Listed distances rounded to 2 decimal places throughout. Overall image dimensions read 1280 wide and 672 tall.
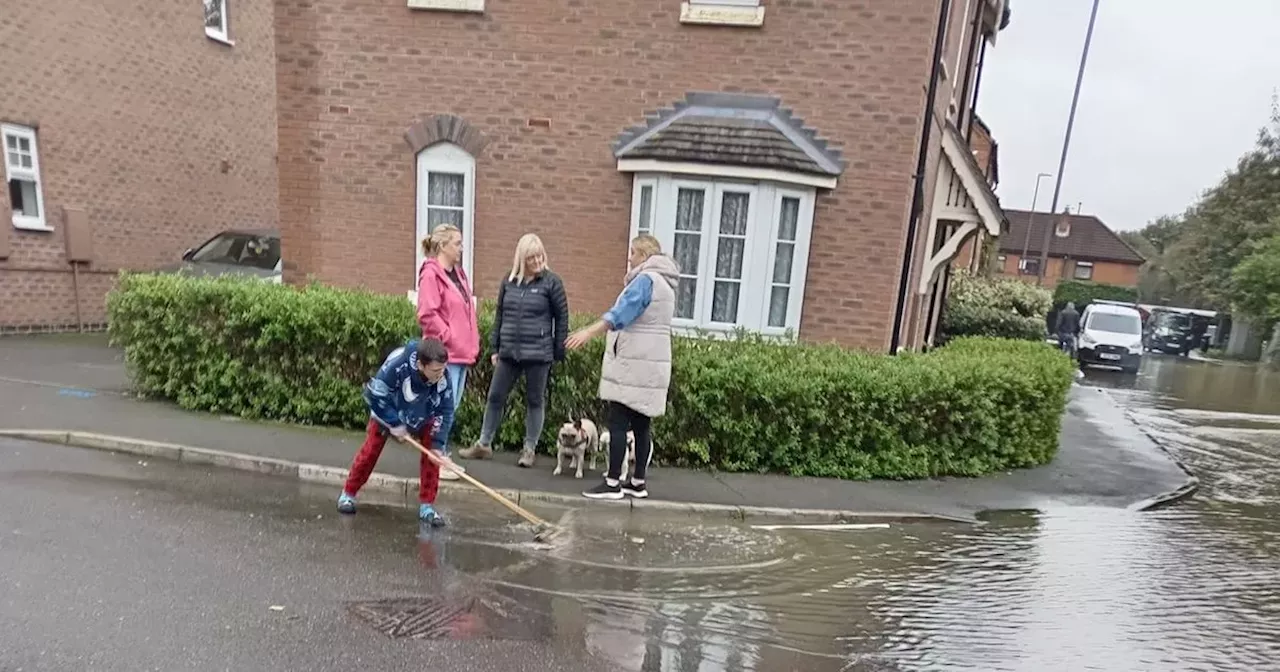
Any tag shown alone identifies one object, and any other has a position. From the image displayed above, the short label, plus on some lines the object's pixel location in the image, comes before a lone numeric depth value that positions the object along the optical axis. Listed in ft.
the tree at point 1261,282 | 87.35
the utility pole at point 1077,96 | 86.89
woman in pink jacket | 17.84
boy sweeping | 15.00
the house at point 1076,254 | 172.24
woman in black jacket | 18.71
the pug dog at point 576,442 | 18.99
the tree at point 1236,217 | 110.11
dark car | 107.04
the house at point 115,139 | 38.32
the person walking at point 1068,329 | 73.87
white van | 70.03
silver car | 37.40
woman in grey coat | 16.89
